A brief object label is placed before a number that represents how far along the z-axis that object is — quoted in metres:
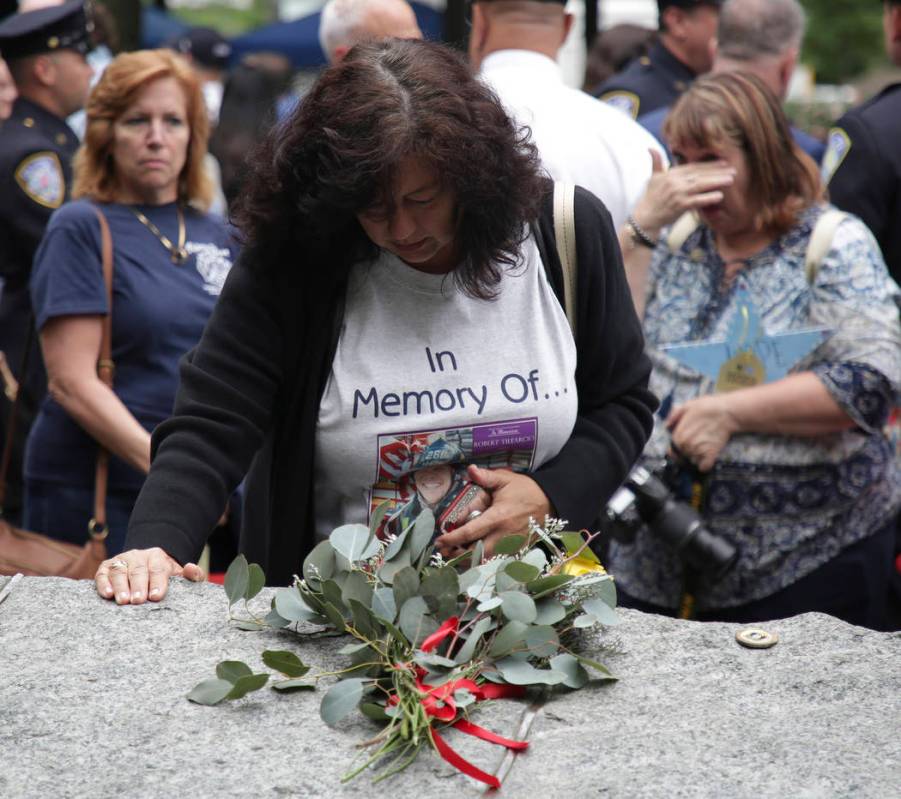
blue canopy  13.52
